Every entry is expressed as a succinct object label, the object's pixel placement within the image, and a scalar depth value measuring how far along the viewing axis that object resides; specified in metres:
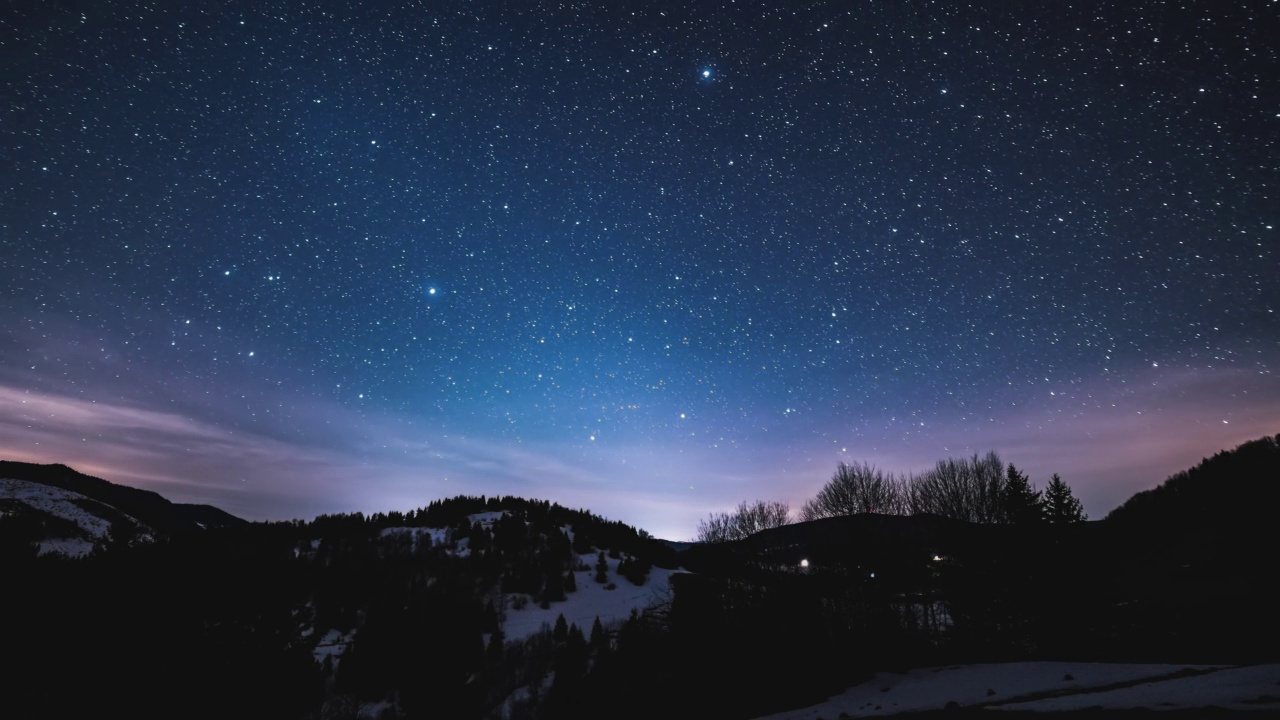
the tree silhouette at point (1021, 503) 30.42
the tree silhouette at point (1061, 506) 29.95
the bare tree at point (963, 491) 55.09
